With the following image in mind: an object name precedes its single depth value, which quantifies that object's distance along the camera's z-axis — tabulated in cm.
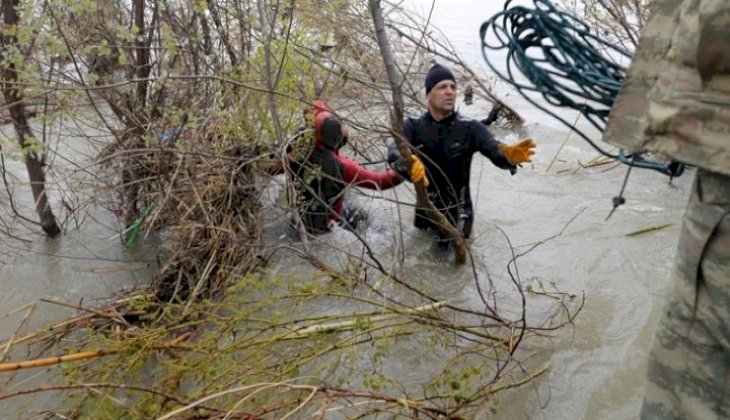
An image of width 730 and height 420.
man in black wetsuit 382
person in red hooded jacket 387
